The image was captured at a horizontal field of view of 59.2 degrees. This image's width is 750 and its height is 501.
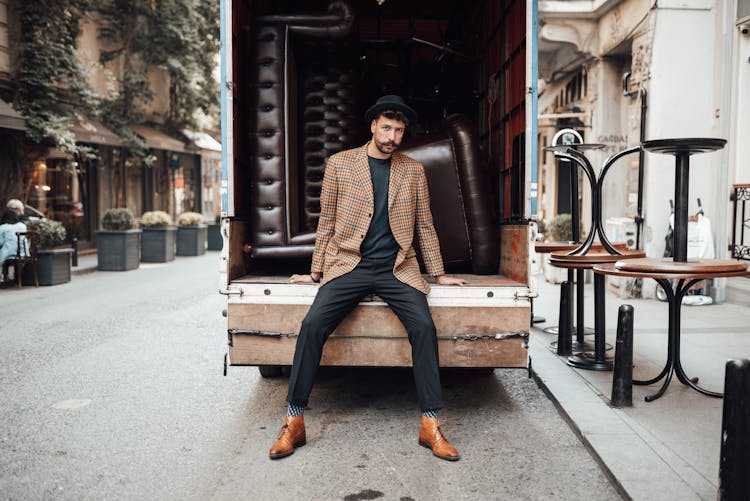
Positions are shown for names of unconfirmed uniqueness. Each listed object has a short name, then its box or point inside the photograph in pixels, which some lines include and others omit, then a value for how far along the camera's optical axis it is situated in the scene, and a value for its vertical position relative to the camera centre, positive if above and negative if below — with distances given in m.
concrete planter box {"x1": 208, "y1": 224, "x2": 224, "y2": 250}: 23.02 -0.69
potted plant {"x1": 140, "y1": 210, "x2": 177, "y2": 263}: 17.97 -0.59
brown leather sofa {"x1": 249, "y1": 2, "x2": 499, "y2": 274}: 5.26 +0.40
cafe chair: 12.23 -0.67
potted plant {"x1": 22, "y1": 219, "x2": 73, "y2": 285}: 12.57 -0.65
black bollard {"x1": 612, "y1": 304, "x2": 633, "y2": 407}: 4.45 -0.99
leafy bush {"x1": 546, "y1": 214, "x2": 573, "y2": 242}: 11.88 -0.17
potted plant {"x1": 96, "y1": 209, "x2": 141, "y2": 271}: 15.55 -0.51
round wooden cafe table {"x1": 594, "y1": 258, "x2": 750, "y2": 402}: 4.11 -0.36
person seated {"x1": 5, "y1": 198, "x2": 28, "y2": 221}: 12.43 +0.26
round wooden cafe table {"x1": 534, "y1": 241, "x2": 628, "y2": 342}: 6.51 -0.63
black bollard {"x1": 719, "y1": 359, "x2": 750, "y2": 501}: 2.83 -0.93
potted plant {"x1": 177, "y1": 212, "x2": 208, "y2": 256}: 20.19 -0.54
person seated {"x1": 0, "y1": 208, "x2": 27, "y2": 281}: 12.15 -0.34
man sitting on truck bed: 4.04 -0.25
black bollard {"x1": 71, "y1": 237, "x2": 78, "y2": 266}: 15.79 -0.82
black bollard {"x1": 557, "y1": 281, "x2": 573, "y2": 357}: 6.34 -1.02
